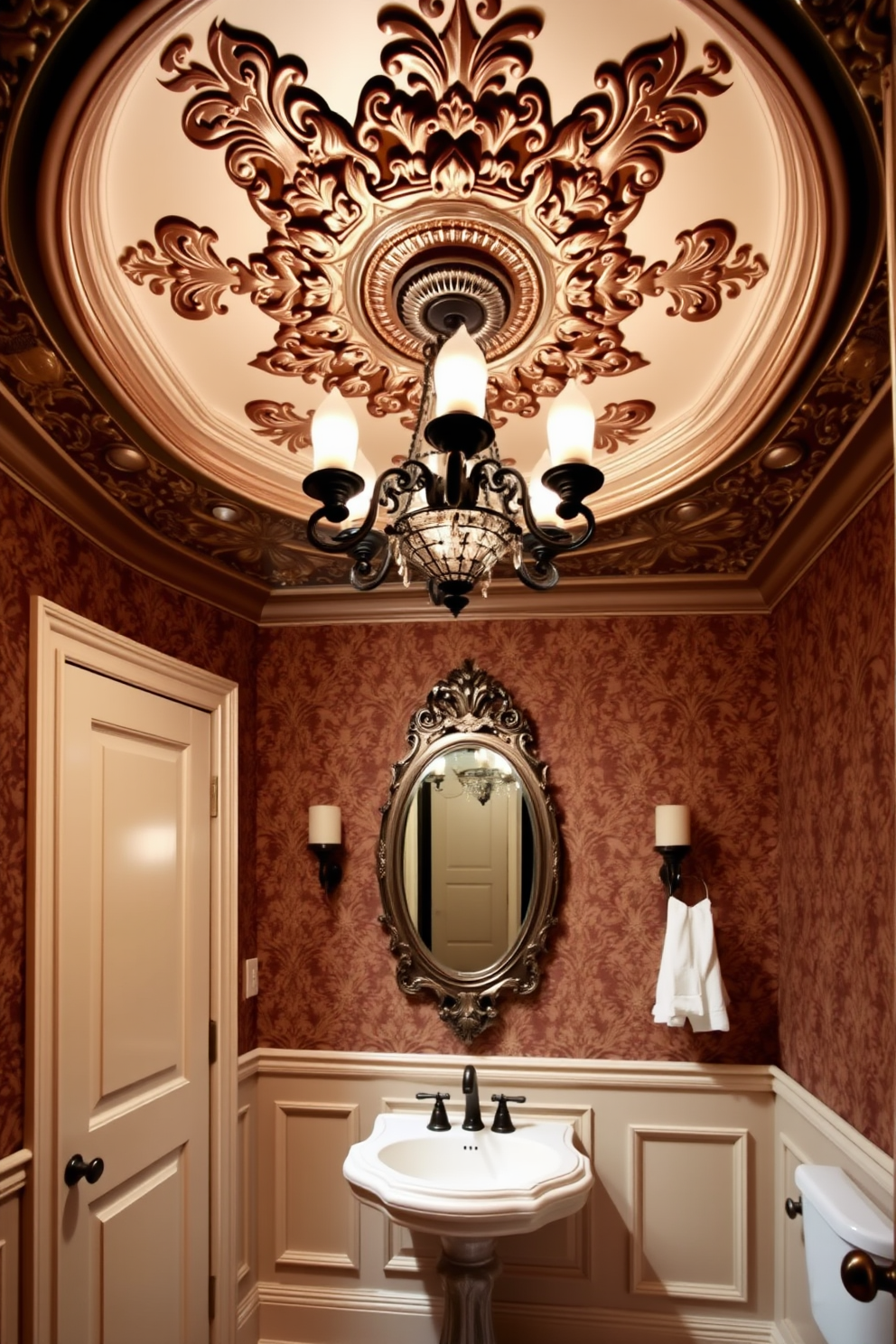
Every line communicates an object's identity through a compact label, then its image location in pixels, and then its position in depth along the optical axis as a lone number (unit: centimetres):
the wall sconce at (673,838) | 291
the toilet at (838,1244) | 181
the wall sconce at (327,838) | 308
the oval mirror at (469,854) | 302
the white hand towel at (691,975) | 279
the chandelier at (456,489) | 132
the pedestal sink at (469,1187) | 228
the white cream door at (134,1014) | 216
